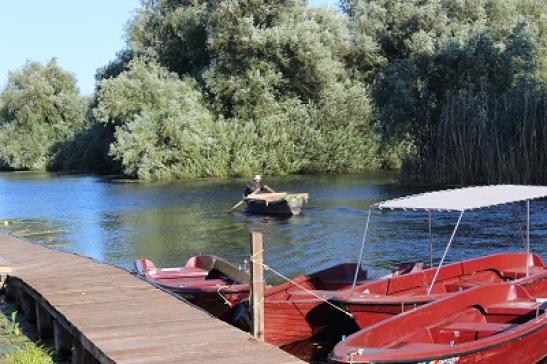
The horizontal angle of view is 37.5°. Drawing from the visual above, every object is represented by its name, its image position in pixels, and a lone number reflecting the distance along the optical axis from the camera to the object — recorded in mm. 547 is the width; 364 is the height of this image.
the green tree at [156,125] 49750
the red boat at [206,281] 12922
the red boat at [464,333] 8773
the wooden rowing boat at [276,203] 29219
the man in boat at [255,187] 31547
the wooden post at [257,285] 10625
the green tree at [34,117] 72875
